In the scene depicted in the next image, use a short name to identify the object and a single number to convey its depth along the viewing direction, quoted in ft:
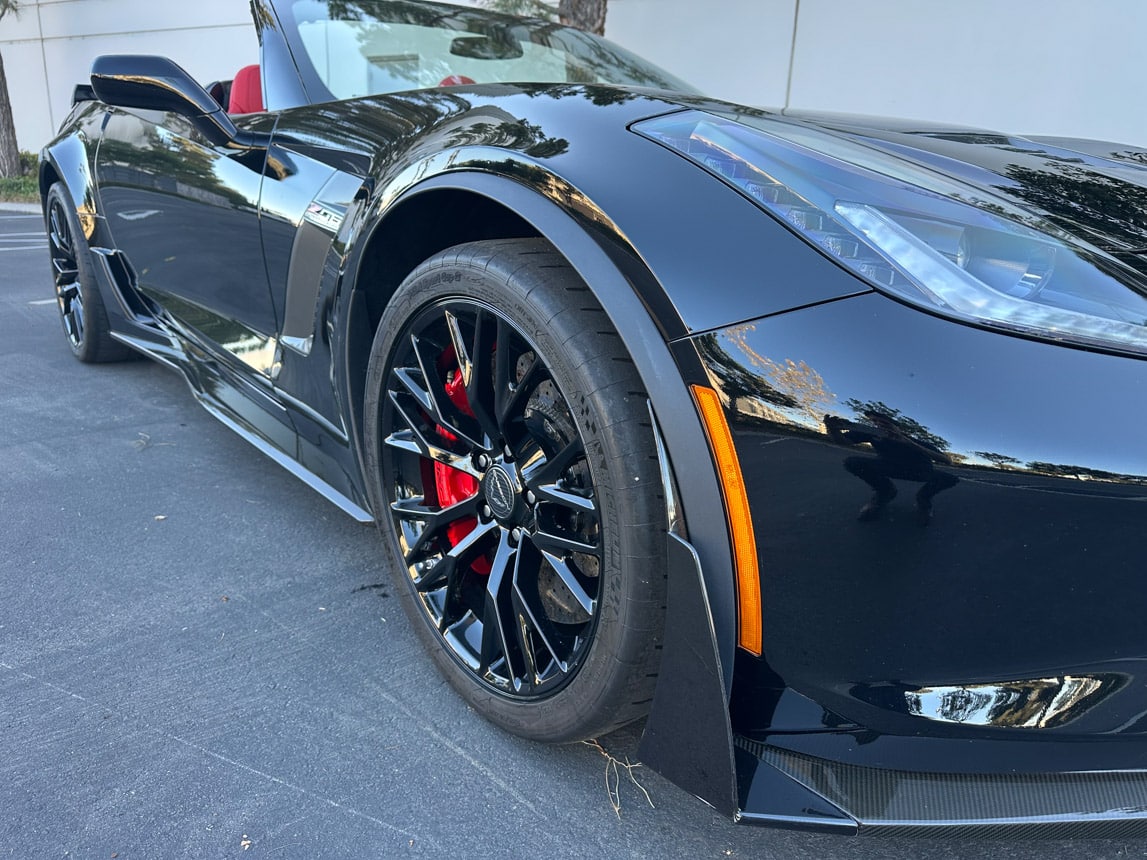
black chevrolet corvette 3.38
